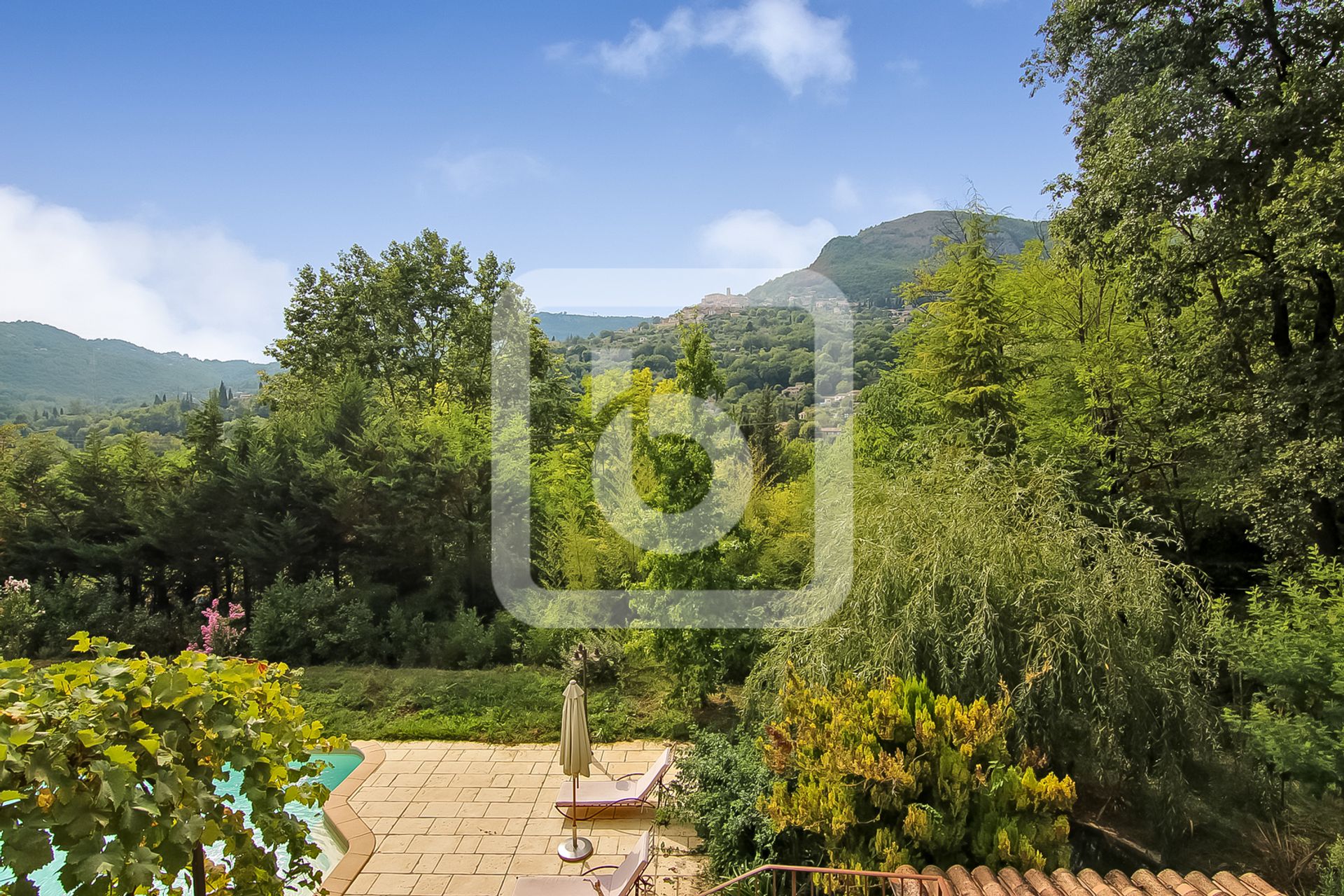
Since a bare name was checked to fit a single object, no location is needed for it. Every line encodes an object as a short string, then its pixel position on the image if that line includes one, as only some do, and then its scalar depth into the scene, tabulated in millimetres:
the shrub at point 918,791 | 4043
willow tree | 4898
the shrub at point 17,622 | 9258
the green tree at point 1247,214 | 6531
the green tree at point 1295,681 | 4902
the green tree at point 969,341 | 9375
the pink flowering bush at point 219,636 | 9336
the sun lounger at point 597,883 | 4117
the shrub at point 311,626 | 9422
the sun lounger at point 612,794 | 5254
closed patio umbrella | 5117
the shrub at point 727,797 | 4641
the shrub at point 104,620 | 9633
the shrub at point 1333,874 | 4301
